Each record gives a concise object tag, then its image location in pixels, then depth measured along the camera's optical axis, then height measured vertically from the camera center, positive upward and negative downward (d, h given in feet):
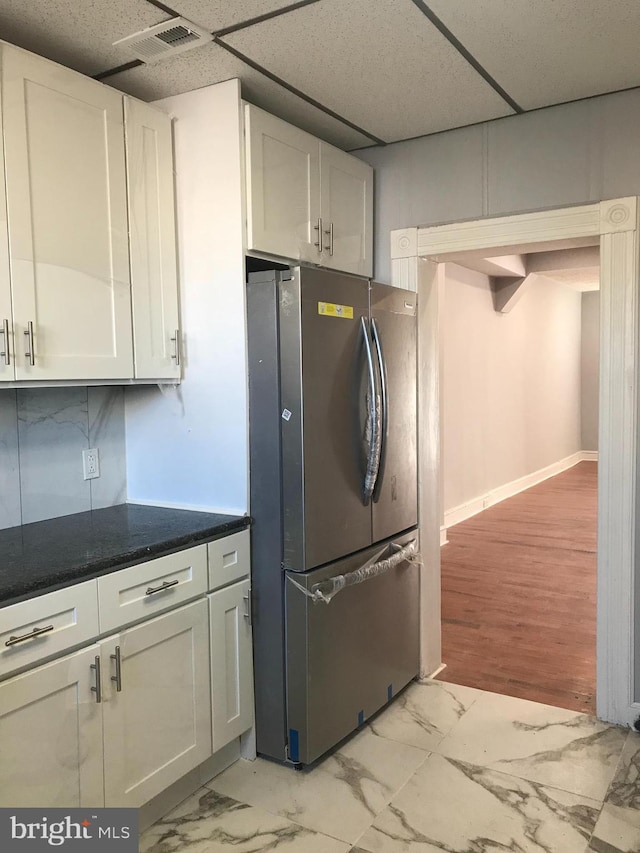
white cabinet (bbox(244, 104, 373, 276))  8.02 +2.32
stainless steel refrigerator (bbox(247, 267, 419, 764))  7.72 -1.35
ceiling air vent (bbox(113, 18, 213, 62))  6.61 +3.34
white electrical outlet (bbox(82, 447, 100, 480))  8.58 -0.97
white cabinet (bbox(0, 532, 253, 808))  5.65 -2.91
